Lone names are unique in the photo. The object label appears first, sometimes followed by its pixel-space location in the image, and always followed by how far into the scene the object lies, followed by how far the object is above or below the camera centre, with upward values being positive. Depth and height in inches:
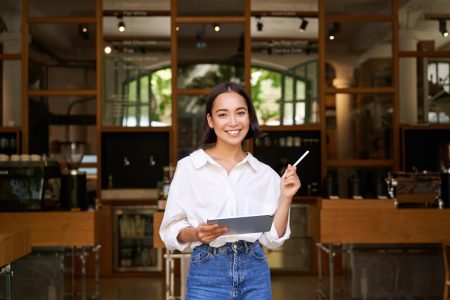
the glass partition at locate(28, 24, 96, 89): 378.0 +50.1
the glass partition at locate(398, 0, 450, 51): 378.6 +63.5
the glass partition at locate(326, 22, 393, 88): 382.3 +51.9
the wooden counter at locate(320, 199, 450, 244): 276.8 -18.7
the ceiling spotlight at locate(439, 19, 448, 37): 379.9 +62.6
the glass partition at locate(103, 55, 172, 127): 377.4 +32.7
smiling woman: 110.7 -4.4
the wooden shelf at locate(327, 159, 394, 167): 376.5 +2.4
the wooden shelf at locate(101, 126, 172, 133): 375.2 +17.7
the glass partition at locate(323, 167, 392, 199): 301.1 -7.0
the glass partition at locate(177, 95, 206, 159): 381.7 +23.0
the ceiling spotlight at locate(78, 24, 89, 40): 379.2 +61.9
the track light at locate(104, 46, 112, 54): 379.2 +53.7
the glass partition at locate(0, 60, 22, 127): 374.0 +33.9
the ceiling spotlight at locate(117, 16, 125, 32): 379.9 +64.7
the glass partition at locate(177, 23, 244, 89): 380.2 +53.2
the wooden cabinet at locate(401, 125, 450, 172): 369.7 +10.0
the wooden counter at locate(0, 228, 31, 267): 185.0 -17.5
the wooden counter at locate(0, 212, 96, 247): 276.1 -18.5
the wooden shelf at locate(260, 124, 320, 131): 376.8 +18.4
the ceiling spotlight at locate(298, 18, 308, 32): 382.6 +64.7
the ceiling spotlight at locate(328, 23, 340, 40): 382.9 +62.0
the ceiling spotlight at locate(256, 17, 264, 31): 382.9 +65.2
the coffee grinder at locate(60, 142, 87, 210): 284.8 -7.0
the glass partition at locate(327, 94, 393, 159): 378.9 +18.8
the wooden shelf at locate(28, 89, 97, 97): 375.9 +33.9
